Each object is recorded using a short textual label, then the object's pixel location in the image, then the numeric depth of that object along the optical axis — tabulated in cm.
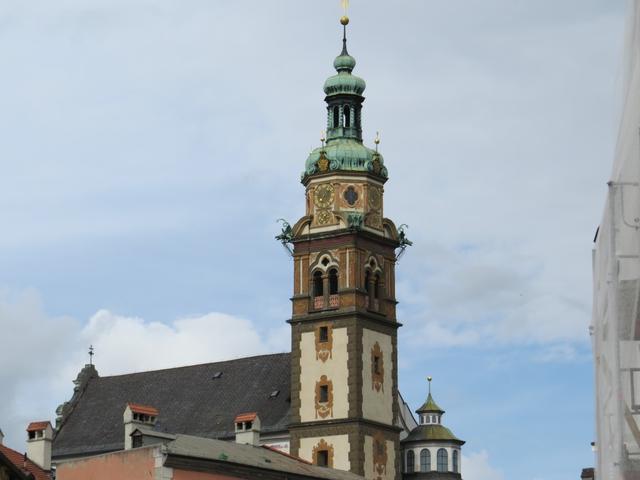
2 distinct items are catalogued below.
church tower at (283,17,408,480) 9719
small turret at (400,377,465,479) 10088
